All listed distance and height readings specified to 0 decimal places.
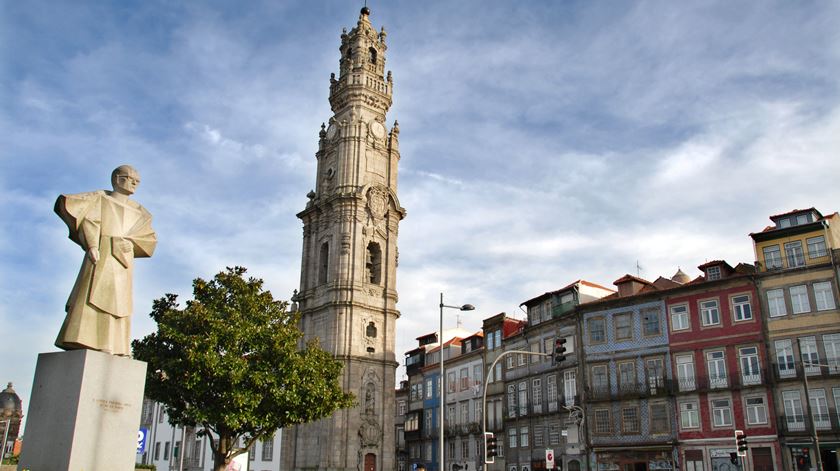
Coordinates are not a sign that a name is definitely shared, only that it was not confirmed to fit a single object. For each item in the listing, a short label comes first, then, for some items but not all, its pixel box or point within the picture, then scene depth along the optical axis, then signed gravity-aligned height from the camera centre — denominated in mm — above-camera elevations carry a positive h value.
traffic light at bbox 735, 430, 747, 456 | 27891 +758
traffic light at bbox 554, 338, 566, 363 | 27375 +4147
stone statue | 11617 +3100
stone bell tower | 52000 +15439
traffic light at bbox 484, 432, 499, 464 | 25812 +484
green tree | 29156 +3880
